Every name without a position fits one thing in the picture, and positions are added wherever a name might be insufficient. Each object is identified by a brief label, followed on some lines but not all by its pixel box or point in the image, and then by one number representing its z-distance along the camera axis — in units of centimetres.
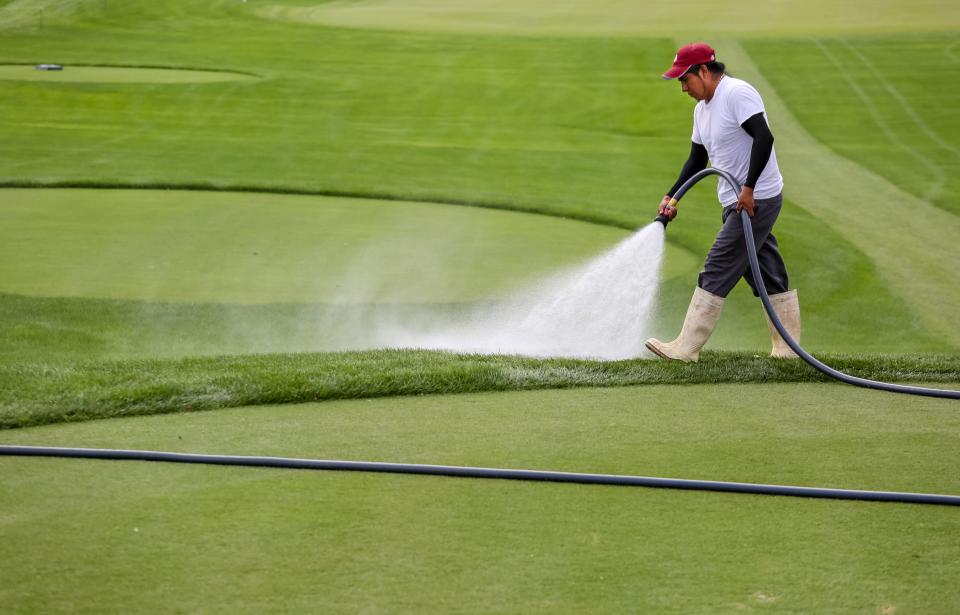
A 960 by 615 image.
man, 1195
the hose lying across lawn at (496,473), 845
